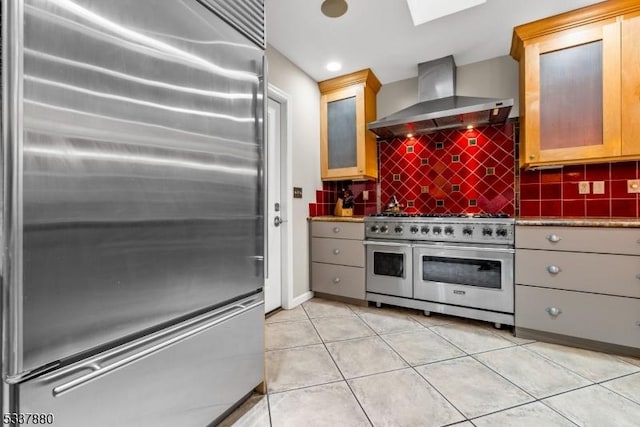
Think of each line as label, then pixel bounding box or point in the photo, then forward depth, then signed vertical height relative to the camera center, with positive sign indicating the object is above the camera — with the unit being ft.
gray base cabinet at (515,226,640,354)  5.95 -1.67
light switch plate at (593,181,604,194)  7.80 +0.65
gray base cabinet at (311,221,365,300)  9.30 -1.58
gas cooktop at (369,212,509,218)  7.66 -0.13
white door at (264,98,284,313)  8.77 +0.09
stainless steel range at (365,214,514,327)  7.34 -1.49
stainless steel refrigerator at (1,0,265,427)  2.24 +0.04
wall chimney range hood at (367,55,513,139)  8.14 +3.00
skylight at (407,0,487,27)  6.68 +4.94
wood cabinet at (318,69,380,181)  10.00 +3.13
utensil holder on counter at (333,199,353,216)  10.62 +0.08
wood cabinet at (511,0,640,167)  6.67 +3.16
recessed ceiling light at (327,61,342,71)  9.37 +4.95
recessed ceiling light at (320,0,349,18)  6.63 +4.94
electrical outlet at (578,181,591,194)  7.96 +0.65
